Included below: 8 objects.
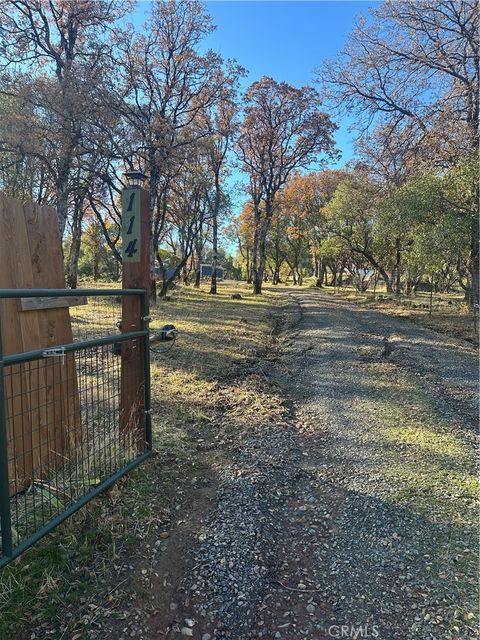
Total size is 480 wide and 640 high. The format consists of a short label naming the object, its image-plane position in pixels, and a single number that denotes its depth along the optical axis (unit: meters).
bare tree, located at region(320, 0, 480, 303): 10.71
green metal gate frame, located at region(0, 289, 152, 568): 1.78
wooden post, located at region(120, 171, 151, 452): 3.13
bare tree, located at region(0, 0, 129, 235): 10.96
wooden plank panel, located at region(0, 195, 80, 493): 2.54
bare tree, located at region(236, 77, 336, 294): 20.38
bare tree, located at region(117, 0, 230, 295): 13.56
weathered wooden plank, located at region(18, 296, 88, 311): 2.63
